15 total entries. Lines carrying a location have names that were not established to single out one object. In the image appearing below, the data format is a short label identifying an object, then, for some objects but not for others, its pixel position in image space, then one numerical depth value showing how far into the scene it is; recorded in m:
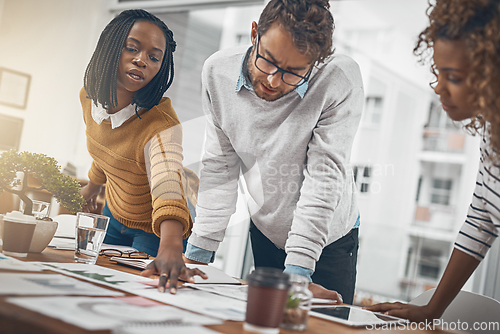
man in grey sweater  1.19
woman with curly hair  0.81
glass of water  1.05
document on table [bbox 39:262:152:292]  0.83
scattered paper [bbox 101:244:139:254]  1.30
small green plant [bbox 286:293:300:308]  0.69
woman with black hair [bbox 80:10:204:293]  1.38
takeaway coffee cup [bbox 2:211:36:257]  0.96
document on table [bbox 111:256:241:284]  1.07
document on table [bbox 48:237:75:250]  1.25
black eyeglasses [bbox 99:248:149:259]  1.22
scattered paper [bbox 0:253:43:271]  0.80
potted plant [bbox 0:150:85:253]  1.04
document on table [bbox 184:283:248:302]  0.92
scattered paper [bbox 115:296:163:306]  0.69
